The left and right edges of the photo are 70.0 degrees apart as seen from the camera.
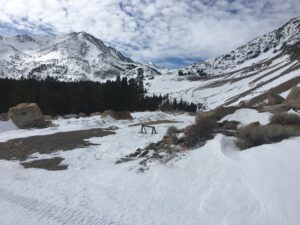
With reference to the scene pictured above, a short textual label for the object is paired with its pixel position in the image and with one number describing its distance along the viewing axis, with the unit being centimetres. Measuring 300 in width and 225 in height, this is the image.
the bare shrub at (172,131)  1190
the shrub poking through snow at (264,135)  840
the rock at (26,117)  1708
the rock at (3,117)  1898
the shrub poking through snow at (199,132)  963
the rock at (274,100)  2336
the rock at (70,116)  2419
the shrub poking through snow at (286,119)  1073
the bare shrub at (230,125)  1241
